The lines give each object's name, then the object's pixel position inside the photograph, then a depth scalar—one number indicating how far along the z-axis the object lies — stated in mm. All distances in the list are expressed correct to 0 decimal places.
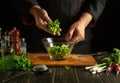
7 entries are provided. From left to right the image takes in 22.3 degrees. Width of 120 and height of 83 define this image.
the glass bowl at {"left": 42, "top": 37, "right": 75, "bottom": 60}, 1788
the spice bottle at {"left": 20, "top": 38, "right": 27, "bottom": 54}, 1932
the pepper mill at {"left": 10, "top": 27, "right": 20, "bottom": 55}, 1883
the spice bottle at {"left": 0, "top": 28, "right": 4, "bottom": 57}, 1857
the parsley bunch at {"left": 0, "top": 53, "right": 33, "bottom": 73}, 1587
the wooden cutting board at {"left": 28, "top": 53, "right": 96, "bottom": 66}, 1729
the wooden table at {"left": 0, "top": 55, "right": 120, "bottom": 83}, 1438
